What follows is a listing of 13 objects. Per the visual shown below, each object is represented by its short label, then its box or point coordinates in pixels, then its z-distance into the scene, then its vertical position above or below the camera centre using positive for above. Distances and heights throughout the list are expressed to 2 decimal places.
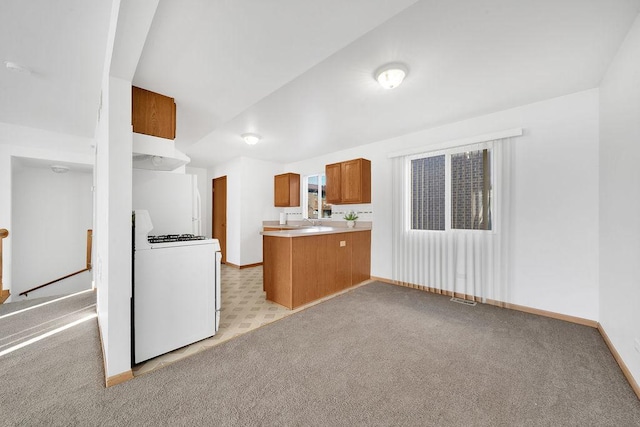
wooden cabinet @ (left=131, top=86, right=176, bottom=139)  2.00 +0.89
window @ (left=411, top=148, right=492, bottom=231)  3.12 +0.32
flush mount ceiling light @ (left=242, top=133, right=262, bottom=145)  3.75 +1.24
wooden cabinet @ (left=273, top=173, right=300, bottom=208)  5.46 +0.56
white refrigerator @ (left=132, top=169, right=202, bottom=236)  2.34 +0.14
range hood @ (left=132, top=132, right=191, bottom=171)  1.96 +0.54
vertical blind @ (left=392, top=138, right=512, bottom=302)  2.97 -0.11
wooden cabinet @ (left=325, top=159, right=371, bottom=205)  4.14 +0.57
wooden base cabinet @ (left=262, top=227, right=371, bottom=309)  2.96 -0.74
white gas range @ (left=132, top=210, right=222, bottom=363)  1.81 -0.67
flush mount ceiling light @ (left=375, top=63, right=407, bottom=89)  2.03 +1.25
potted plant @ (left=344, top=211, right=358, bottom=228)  4.36 -0.12
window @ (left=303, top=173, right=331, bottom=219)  5.25 +0.35
